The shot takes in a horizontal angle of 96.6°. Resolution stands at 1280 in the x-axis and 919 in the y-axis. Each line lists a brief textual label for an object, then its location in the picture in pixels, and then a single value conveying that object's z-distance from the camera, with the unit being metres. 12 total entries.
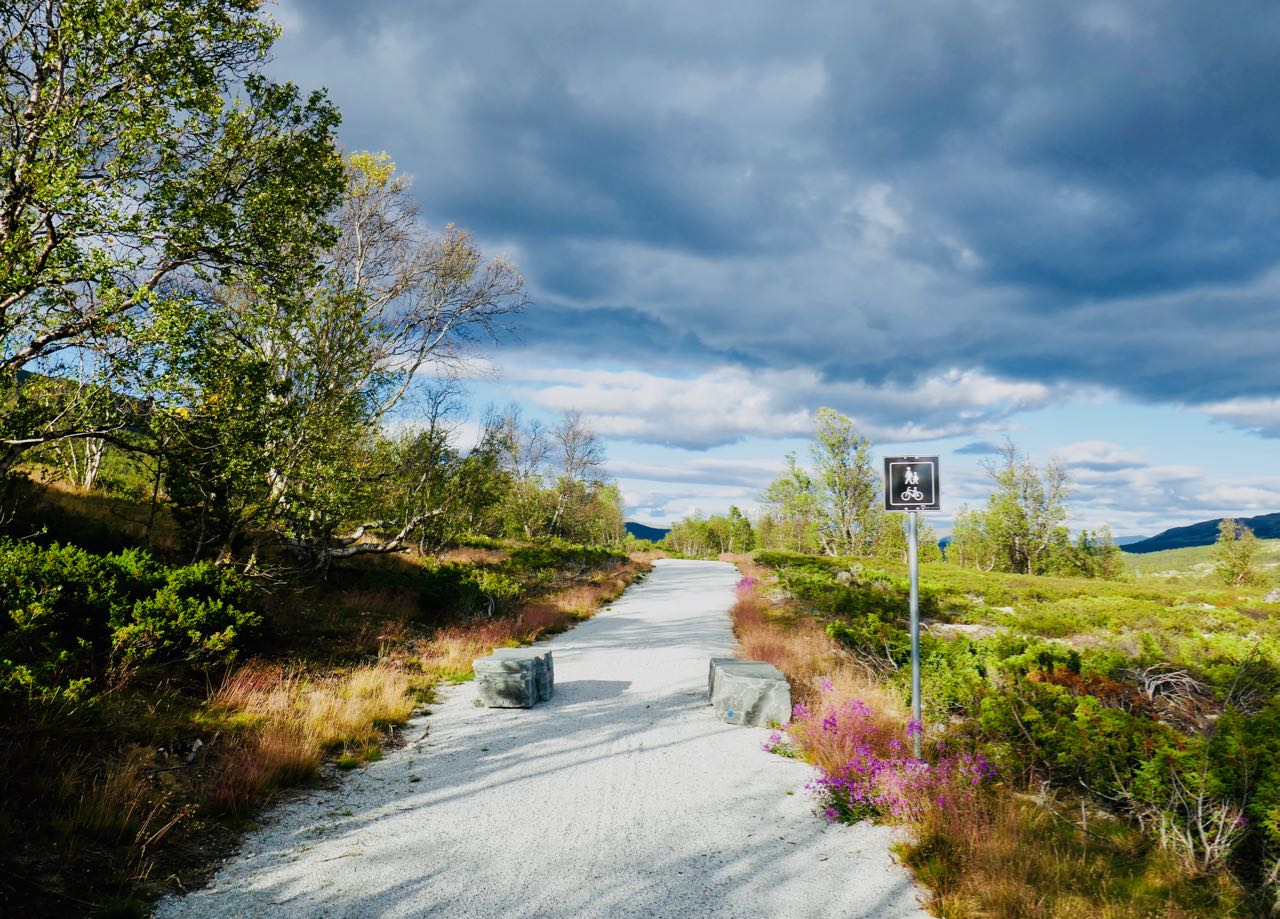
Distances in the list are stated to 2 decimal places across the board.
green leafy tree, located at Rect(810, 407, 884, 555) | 43.28
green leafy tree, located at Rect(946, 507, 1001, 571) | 48.22
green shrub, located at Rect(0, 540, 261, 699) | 5.86
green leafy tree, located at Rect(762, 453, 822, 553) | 45.09
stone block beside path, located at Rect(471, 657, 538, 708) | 7.75
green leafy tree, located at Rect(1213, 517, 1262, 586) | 36.84
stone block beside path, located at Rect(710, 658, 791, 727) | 7.26
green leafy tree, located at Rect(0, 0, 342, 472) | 7.26
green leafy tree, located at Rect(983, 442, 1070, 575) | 43.03
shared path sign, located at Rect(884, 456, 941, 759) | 5.73
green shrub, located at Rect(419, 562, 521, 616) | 13.30
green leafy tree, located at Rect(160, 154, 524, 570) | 9.08
